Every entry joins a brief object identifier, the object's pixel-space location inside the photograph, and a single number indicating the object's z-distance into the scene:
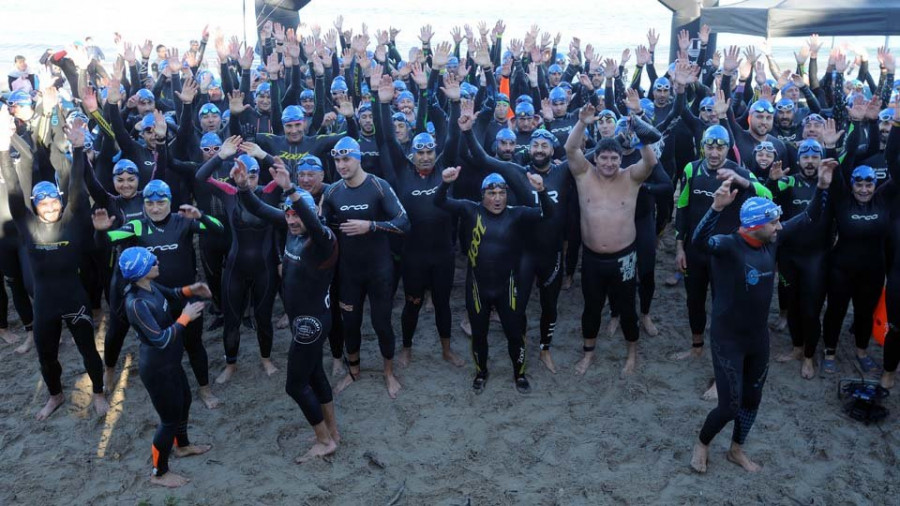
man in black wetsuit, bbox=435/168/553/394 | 6.16
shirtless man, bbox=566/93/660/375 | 6.42
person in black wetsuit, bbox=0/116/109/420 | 5.94
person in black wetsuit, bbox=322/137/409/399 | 6.17
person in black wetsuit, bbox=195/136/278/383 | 6.47
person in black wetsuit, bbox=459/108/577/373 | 6.62
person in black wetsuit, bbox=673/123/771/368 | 6.49
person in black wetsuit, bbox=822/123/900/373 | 6.20
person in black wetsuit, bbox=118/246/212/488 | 4.88
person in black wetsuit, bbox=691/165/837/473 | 4.95
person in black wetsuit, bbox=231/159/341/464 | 5.22
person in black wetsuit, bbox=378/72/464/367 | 6.70
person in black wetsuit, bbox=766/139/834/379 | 6.46
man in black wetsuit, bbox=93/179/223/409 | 5.97
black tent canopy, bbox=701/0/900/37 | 11.77
